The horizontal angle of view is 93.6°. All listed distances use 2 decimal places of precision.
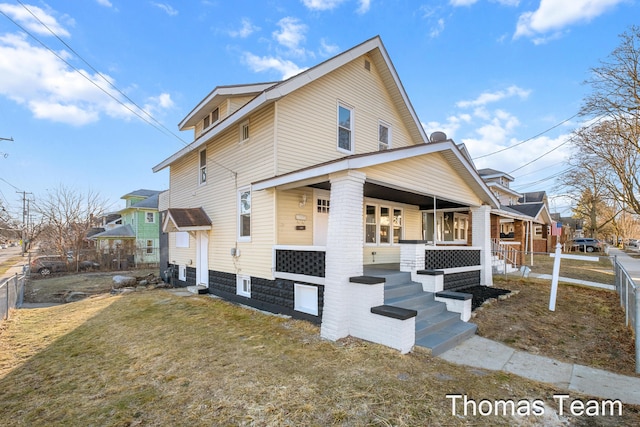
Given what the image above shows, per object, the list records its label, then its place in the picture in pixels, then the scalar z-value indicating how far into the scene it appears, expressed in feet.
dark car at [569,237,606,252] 111.45
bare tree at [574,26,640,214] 59.11
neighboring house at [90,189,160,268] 82.10
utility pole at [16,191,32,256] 109.19
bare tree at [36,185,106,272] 74.43
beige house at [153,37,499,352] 18.51
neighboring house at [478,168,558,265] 50.06
